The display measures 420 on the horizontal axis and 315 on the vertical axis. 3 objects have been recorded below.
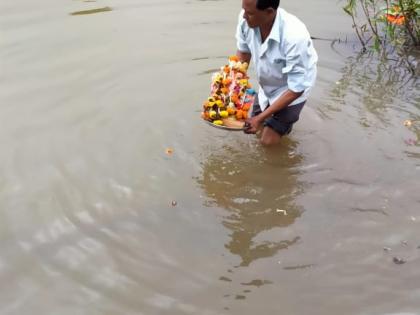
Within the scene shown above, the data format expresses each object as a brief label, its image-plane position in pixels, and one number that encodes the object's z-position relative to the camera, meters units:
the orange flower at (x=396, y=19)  6.14
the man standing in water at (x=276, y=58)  3.41
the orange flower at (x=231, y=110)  3.88
